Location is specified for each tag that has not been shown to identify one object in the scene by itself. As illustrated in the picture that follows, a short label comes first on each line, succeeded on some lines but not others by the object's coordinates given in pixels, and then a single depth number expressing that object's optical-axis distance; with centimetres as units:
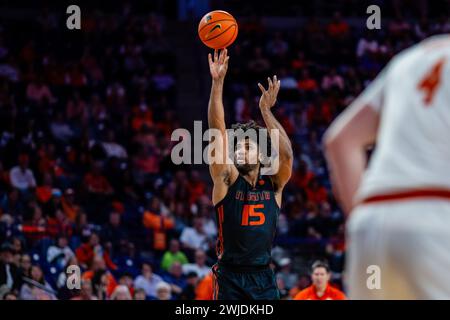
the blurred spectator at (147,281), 1235
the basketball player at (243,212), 645
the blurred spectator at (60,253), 1215
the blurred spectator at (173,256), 1328
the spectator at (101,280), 1177
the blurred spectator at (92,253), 1258
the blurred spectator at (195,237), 1388
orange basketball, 809
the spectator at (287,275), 1312
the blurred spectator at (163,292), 1197
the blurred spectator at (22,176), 1438
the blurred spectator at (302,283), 1233
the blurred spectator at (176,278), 1253
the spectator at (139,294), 1171
